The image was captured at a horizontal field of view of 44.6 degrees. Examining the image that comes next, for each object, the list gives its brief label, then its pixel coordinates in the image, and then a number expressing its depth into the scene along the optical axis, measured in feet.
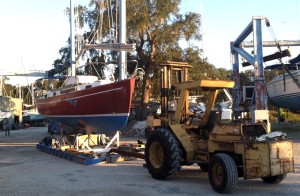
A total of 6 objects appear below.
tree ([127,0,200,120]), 79.92
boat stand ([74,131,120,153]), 42.59
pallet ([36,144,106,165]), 36.17
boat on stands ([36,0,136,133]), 40.42
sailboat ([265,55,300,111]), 61.41
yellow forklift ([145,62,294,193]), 21.89
